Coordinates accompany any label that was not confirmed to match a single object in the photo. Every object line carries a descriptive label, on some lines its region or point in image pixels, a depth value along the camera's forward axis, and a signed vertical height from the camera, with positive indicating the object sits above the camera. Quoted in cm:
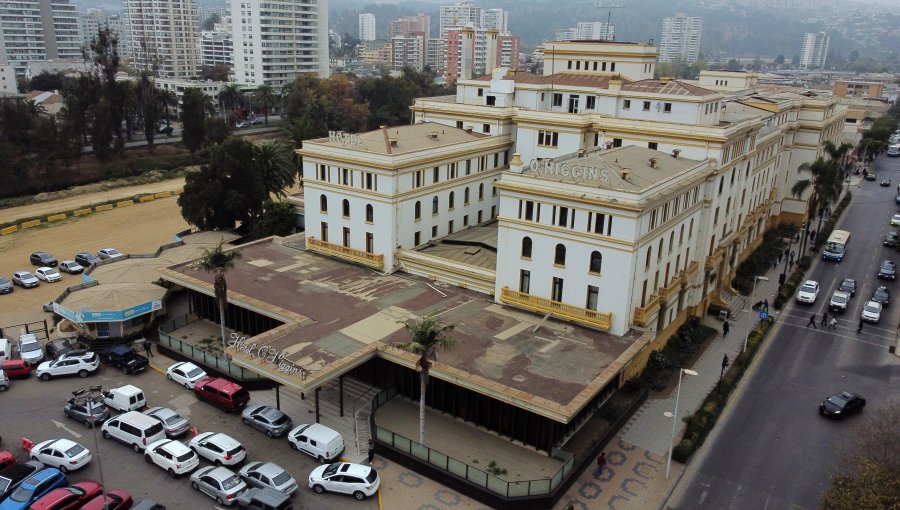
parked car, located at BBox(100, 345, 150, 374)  5038 -2211
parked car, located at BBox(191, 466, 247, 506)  3578 -2219
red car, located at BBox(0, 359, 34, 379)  4888 -2221
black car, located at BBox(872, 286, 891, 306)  6806 -2130
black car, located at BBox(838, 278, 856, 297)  7072 -2122
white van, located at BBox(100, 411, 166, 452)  4038 -2199
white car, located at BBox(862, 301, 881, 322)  6334 -2133
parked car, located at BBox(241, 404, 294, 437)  4225 -2208
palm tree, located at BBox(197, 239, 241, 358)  4834 -1435
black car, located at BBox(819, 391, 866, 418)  4666 -2215
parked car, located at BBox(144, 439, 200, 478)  3806 -2212
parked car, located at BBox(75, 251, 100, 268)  7642 -2237
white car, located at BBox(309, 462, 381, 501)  3647 -2206
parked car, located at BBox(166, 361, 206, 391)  4806 -2202
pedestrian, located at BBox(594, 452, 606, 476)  3972 -2247
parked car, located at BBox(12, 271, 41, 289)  6950 -2259
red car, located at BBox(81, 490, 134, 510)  3438 -2224
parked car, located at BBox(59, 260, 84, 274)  7425 -2262
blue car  3453 -2222
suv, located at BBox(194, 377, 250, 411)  4497 -2185
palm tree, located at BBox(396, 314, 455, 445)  3650 -1449
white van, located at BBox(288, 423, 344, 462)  3950 -2187
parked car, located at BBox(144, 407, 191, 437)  4169 -2202
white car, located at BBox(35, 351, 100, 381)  4906 -2213
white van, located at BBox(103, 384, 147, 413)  4438 -2203
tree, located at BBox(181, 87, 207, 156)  12794 -1066
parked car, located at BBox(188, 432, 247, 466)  3881 -2199
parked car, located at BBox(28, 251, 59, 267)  7669 -2260
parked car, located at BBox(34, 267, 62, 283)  7094 -2247
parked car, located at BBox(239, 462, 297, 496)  3628 -2202
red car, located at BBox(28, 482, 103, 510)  3397 -2212
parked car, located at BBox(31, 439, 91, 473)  3834 -2224
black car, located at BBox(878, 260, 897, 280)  7612 -2101
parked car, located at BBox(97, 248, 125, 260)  7701 -2188
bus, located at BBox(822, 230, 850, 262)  8250 -2020
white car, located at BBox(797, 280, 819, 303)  6794 -2113
